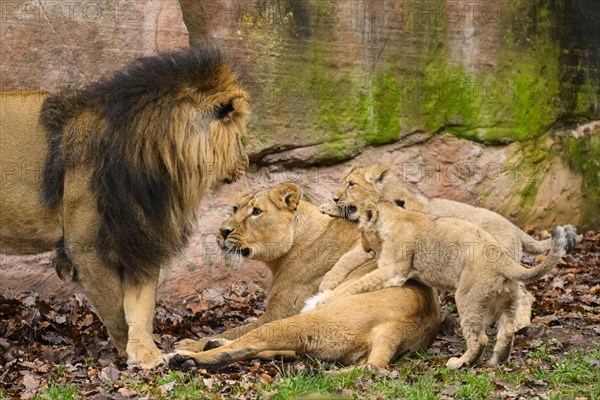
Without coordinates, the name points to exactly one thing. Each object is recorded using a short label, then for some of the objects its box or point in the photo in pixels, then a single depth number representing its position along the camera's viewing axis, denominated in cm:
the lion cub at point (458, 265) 1319
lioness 1318
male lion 1394
